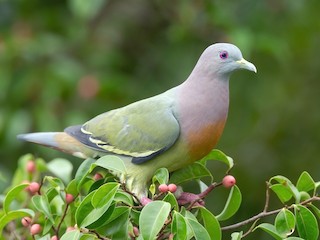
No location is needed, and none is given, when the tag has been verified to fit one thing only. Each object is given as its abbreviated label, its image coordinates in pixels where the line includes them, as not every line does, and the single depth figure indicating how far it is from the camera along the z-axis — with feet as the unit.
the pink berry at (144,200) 16.55
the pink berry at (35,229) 16.34
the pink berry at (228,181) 16.33
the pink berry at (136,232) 15.79
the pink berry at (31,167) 19.75
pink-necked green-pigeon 17.87
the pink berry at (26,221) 17.07
